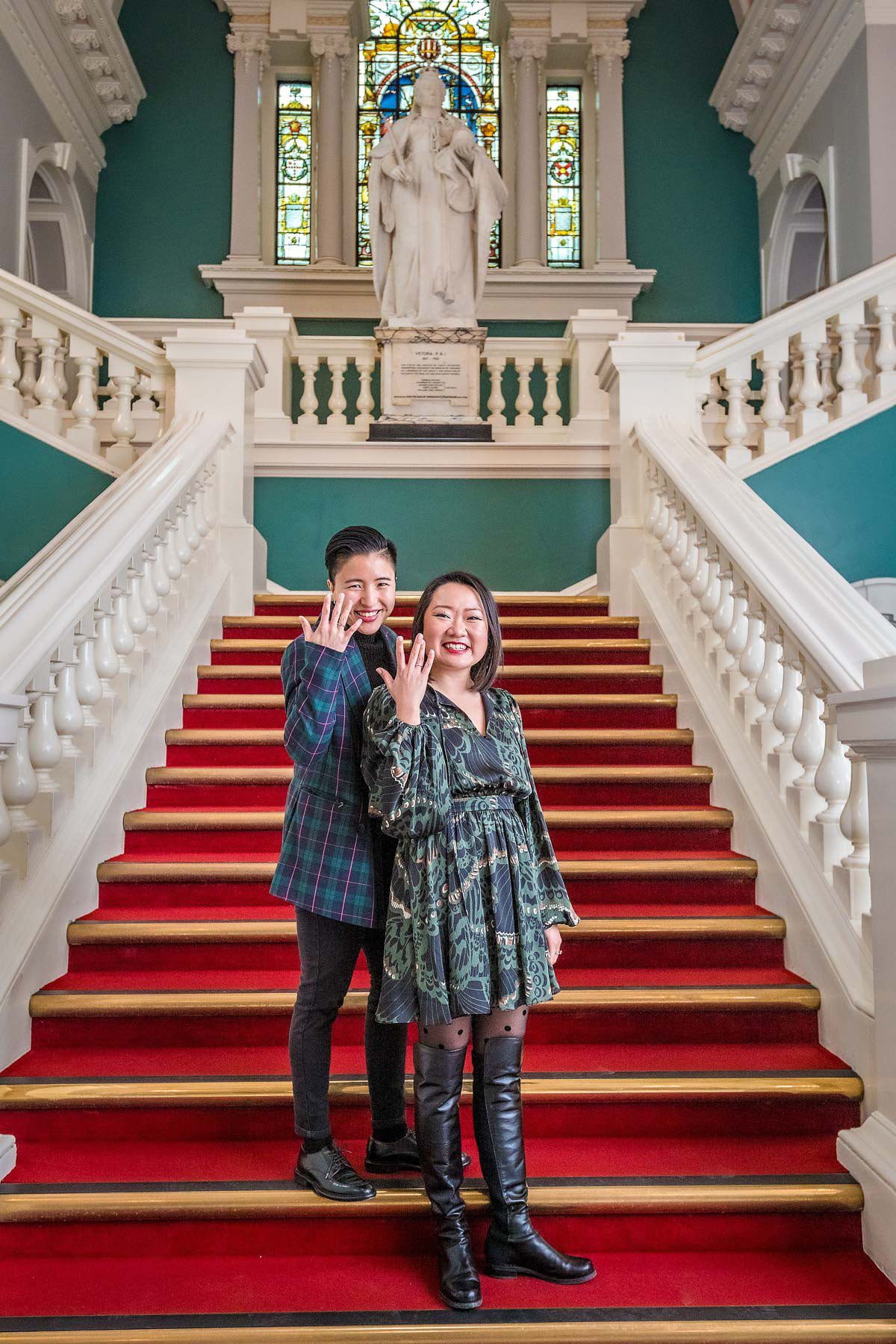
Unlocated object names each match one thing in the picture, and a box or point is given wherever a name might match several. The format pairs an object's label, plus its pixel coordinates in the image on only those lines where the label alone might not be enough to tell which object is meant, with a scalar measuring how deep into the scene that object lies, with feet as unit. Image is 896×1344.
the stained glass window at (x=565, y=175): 35.81
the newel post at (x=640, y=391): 17.21
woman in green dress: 6.42
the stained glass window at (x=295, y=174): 35.60
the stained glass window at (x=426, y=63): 36.22
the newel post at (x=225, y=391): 17.28
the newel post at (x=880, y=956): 7.08
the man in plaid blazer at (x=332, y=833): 6.82
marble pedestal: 21.95
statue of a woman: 22.30
